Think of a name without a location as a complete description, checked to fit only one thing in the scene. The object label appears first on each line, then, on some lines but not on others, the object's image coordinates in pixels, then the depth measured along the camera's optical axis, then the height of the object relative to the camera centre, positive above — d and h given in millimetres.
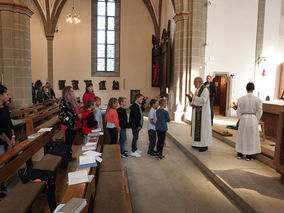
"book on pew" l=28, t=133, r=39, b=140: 3716 -848
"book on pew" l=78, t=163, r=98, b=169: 2729 -960
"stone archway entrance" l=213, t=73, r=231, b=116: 9708 -329
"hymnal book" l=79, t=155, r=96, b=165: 2830 -937
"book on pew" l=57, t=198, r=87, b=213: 1786 -977
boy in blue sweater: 4879 -688
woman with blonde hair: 4324 -486
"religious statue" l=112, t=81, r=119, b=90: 14992 +153
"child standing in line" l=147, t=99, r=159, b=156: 5176 -815
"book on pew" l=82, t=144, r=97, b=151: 3393 -925
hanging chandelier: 11801 +3540
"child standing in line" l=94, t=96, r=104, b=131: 5106 -691
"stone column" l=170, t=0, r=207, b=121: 8688 +1575
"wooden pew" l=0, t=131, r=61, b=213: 2208 -1132
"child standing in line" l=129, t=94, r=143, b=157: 5066 -719
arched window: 14695 +3234
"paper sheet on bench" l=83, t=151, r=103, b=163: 3130 -945
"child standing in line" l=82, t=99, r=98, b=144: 4586 -652
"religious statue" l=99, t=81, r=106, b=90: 14898 +98
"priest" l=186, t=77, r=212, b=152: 5098 -672
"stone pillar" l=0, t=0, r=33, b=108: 7805 +1247
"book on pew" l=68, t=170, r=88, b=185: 2369 -981
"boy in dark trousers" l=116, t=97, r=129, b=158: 5180 -755
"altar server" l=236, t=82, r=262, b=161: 4387 -657
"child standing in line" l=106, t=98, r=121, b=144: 4824 -703
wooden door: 10417 -305
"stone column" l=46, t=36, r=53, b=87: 14414 +1676
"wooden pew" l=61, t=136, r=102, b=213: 2087 -1016
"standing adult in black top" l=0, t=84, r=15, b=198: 3201 -634
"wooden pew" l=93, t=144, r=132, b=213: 2051 -1077
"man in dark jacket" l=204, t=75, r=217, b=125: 7425 +2
